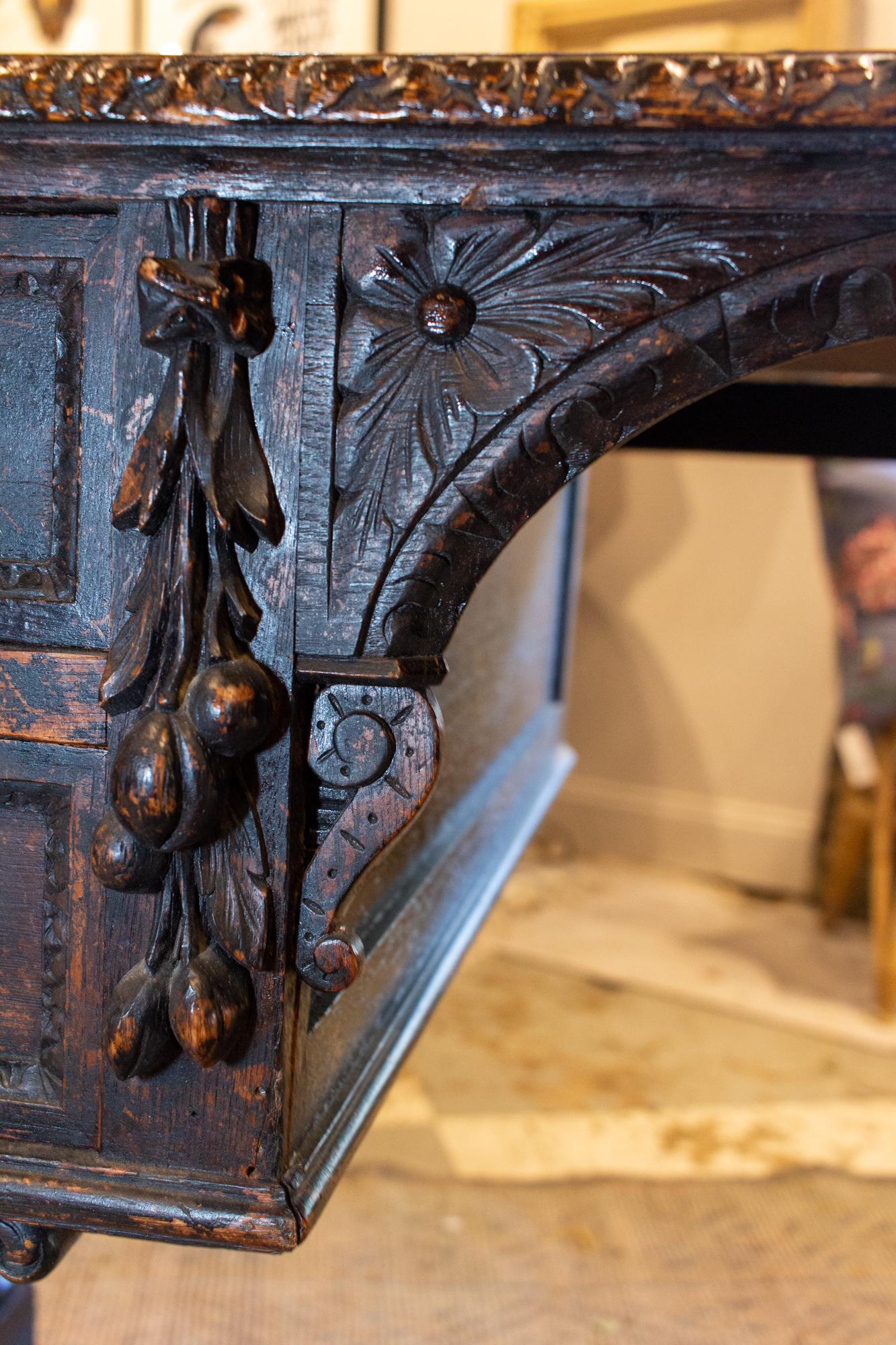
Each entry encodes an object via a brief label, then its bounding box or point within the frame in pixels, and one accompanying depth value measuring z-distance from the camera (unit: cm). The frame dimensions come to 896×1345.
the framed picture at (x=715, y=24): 195
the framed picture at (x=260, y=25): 204
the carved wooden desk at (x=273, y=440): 43
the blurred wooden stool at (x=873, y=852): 207
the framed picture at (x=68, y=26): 211
